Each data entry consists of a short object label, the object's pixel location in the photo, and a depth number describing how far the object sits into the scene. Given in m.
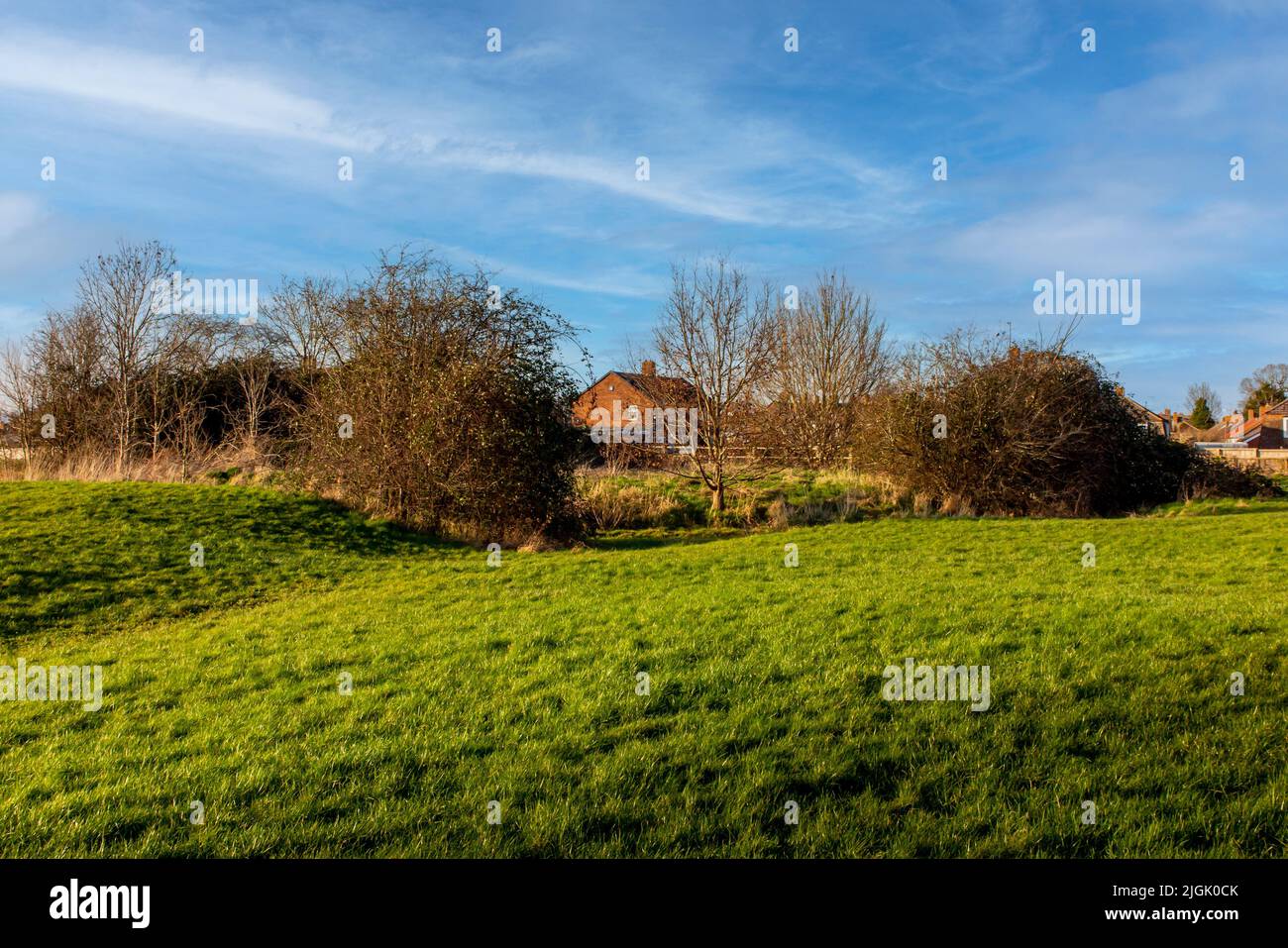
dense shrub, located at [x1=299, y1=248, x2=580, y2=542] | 17.72
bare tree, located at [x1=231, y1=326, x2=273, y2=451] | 29.30
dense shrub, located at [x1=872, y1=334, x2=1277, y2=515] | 23.69
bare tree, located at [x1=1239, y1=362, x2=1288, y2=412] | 79.62
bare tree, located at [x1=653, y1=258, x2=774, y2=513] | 23.83
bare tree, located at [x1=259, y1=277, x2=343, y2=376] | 28.83
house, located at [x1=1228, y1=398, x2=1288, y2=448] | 69.06
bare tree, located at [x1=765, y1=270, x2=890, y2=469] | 34.47
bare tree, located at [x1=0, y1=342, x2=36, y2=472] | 25.98
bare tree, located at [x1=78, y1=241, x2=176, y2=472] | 25.67
